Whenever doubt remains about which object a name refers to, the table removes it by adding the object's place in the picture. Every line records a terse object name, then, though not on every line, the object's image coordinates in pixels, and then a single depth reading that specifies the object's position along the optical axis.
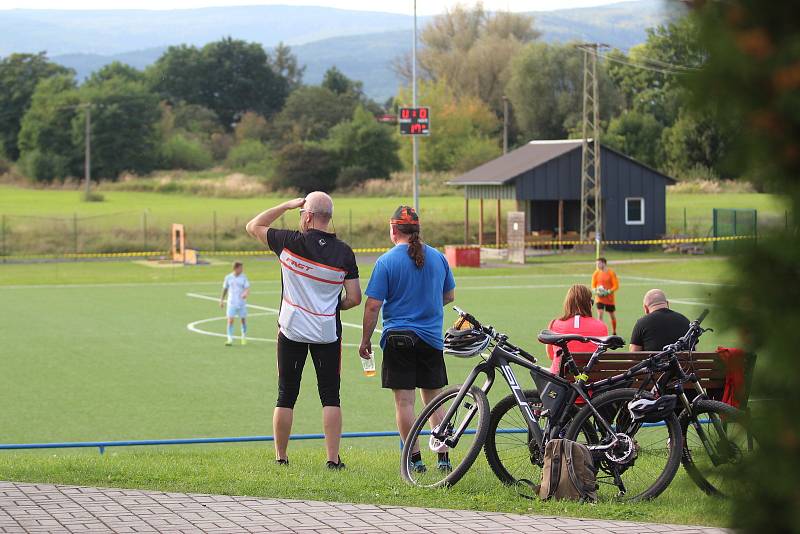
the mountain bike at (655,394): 7.69
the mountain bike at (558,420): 7.68
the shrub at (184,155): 120.38
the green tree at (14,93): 121.47
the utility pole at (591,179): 47.53
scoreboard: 46.12
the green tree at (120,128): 111.31
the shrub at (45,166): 110.12
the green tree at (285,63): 195.75
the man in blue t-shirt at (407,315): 9.09
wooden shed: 54.28
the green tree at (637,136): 88.44
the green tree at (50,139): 109.75
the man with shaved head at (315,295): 8.95
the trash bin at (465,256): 47.25
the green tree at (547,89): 103.31
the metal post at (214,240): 59.89
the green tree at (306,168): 98.25
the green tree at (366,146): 101.56
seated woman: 11.36
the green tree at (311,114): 128.94
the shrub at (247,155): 120.62
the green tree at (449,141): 101.12
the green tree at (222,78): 156.62
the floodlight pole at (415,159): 47.75
